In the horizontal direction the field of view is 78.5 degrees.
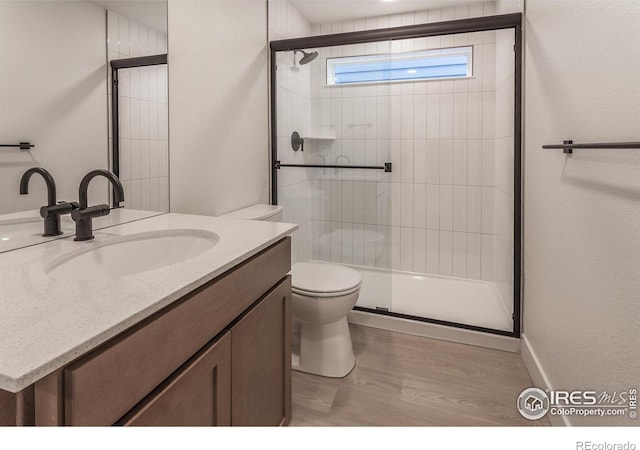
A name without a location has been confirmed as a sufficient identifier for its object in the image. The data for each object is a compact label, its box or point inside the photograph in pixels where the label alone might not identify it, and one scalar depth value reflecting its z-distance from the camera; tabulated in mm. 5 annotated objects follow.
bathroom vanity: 587
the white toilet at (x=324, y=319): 1896
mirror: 1081
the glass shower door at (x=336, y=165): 2436
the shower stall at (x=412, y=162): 2398
